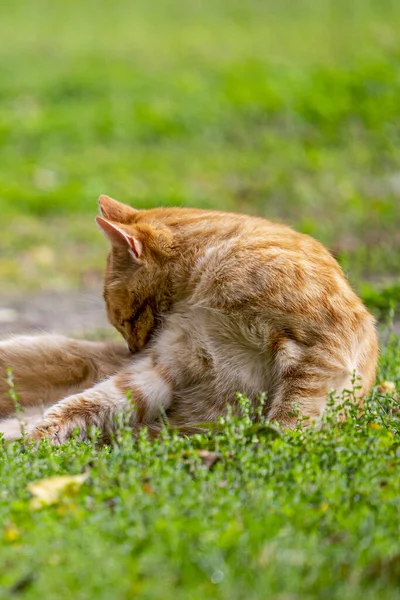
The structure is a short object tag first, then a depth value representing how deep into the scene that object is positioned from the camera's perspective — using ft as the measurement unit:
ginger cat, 20.90
